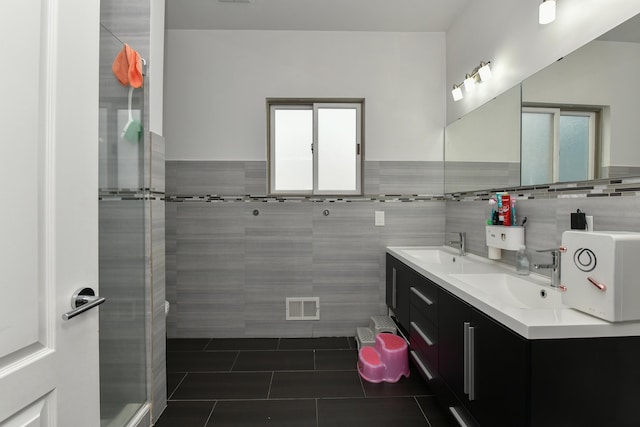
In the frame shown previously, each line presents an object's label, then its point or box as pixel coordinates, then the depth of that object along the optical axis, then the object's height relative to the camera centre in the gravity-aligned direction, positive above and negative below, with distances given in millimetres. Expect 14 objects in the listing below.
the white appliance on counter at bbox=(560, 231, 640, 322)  950 -195
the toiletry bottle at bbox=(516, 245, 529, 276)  1701 -273
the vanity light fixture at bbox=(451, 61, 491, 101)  2158 +969
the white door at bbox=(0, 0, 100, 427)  637 -1
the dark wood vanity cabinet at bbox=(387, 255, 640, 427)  969 -545
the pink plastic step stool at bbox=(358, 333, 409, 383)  2131 -1050
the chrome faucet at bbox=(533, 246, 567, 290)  1434 -255
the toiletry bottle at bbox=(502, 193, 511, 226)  1821 +16
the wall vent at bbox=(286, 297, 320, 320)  2812 -886
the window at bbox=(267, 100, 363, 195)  2887 +576
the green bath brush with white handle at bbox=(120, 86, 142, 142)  1584 +414
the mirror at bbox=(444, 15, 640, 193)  1219 +503
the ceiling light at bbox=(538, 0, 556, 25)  1528 +988
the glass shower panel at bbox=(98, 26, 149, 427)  1422 -209
